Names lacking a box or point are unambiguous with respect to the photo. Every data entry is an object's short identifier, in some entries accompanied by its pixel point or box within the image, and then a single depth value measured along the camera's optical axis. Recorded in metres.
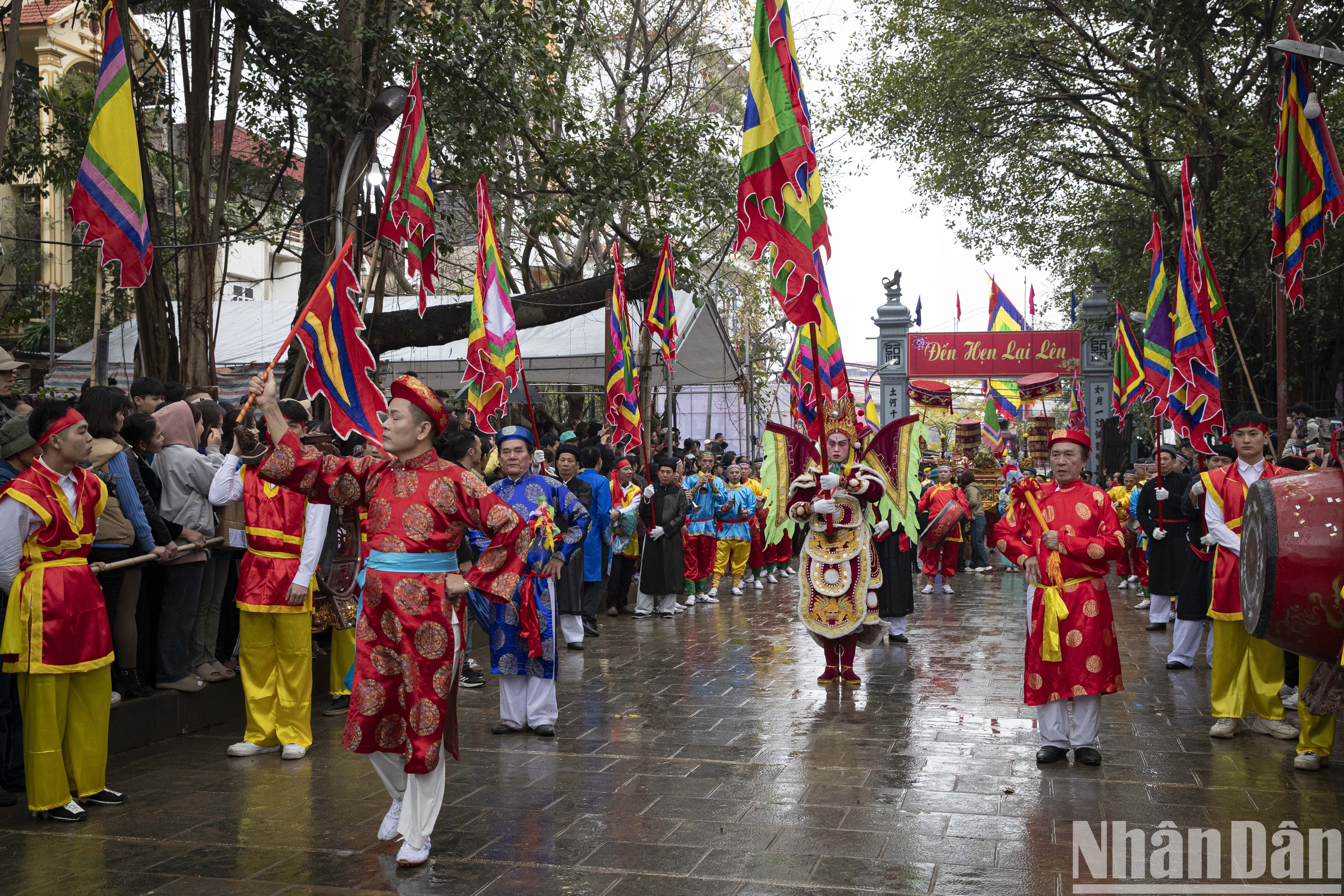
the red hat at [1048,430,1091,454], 6.07
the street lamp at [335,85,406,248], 10.12
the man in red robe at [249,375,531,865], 4.32
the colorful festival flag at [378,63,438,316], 9.44
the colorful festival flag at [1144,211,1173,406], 11.84
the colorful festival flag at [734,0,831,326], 7.65
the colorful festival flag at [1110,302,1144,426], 16.47
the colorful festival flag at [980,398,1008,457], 28.80
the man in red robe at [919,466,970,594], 14.89
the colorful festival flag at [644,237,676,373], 13.67
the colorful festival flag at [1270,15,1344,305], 8.48
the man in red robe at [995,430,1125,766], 5.80
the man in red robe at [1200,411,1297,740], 6.45
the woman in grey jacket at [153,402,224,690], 6.35
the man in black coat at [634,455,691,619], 12.43
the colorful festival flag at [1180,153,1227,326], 10.09
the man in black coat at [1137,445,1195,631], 10.75
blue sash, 4.38
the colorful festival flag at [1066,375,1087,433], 23.08
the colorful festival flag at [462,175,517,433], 9.93
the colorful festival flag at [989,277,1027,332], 34.56
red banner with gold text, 24.88
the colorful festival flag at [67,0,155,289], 7.01
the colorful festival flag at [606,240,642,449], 12.43
